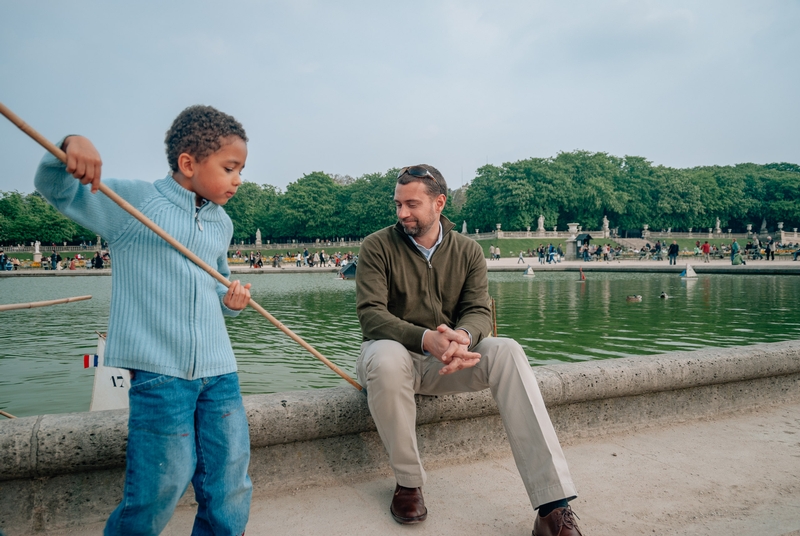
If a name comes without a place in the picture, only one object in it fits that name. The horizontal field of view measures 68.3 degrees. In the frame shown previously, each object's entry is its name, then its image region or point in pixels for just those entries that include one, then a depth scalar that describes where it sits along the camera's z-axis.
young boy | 1.89
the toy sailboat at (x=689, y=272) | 22.97
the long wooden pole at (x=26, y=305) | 2.81
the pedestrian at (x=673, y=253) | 33.13
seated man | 2.50
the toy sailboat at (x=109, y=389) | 4.05
